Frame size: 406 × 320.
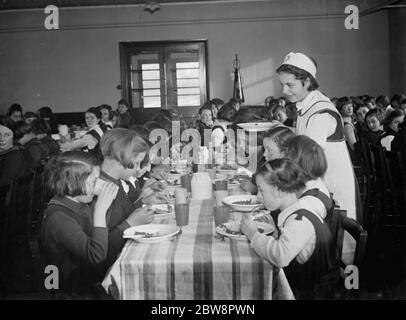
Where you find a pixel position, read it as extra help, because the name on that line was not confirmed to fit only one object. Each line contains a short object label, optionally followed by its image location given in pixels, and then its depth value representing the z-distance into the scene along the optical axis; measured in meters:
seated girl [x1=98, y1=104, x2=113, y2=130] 6.09
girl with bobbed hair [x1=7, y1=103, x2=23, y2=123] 6.31
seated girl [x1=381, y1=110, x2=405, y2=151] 3.78
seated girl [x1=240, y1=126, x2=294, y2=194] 2.23
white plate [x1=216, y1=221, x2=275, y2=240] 1.53
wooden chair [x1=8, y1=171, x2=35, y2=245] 2.32
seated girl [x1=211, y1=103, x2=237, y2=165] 3.49
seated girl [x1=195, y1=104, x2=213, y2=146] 4.57
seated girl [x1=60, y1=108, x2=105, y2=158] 4.25
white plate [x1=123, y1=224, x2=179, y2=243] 1.51
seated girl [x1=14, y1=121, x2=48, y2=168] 3.63
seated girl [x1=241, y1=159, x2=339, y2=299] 1.42
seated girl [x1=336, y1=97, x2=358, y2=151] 4.42
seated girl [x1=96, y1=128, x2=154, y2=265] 2.01
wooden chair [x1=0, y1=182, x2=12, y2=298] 2.25
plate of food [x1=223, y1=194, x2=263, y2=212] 1.95
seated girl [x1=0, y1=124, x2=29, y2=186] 3.09
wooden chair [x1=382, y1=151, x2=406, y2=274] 2.96
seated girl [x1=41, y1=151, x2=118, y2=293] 1.60
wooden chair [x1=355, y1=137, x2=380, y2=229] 3.36
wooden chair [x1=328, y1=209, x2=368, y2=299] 1.56
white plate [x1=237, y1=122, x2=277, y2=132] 2.89
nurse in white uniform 2.24
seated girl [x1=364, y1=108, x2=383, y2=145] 4.14
